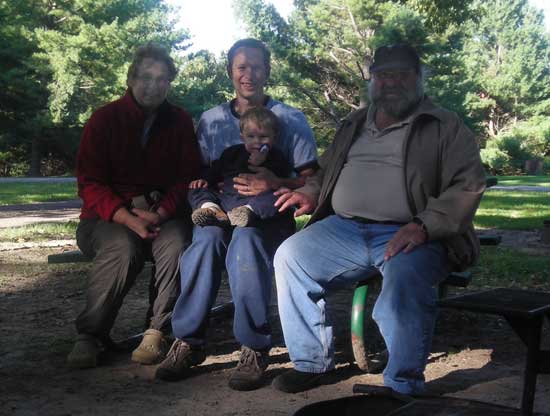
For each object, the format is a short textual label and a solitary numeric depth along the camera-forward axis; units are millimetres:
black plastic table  2641
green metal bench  3629
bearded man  3121
